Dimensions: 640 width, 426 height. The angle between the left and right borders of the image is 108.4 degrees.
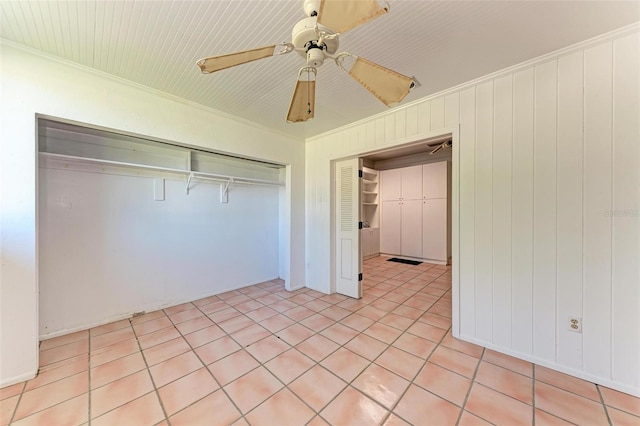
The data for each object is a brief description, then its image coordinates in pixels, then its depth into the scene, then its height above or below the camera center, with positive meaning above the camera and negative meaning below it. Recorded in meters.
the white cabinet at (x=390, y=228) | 5.87 -0.41
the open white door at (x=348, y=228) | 3.34 -0.24
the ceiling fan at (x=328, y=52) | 0.93 +0.81
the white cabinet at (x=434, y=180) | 5.13 +0.72
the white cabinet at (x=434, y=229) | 5.14 -0.40
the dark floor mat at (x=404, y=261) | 5.32 -1.18
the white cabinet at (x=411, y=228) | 5.52 -0.41
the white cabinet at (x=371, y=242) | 5.80 -0.78
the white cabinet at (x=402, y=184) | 5.52 +0.70
